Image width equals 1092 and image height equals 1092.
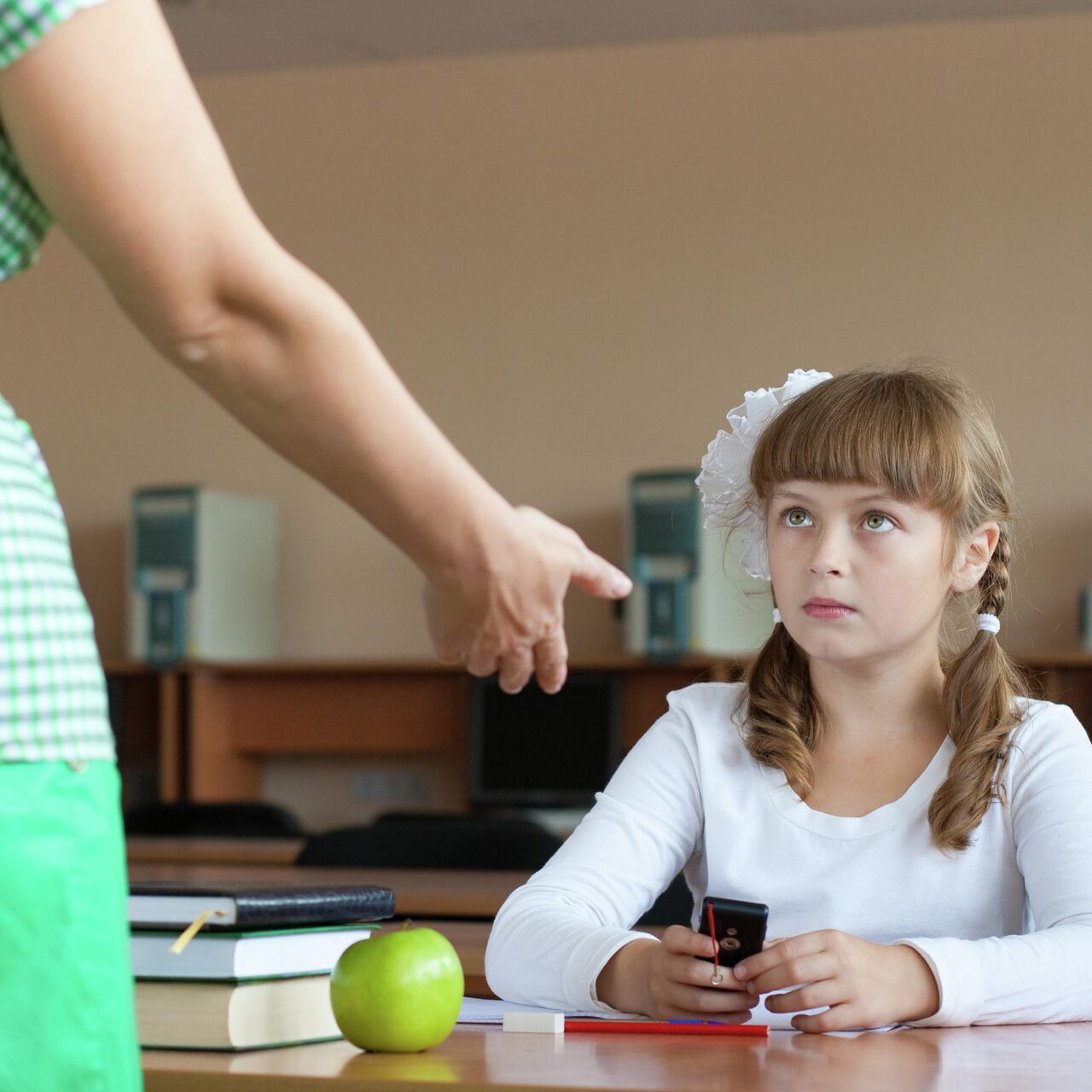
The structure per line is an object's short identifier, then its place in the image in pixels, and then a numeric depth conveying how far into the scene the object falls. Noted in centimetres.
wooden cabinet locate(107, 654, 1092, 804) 573
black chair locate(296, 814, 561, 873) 313
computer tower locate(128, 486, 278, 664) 564
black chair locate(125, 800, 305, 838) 484
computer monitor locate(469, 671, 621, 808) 530
